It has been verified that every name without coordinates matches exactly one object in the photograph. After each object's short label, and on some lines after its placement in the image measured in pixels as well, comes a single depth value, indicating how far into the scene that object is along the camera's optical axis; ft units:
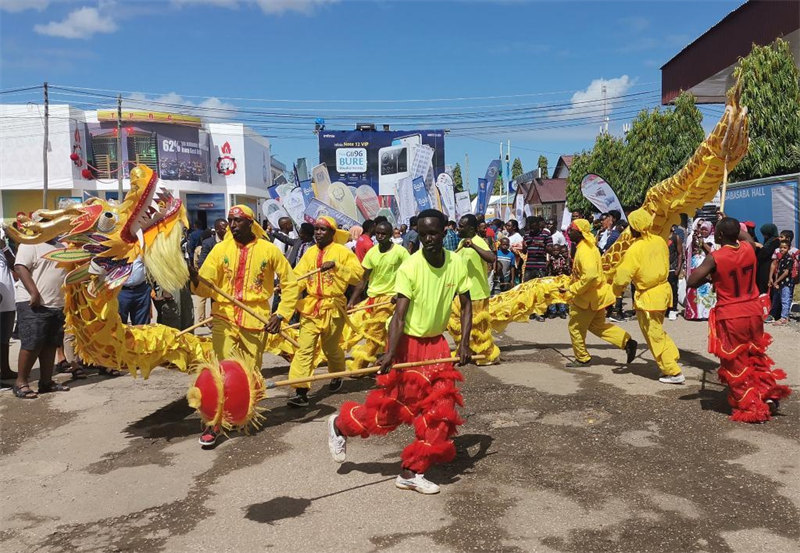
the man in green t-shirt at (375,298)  23.25
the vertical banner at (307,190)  58.59
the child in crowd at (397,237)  49.00
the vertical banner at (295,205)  56.49
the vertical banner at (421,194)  62.44
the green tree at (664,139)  73.20
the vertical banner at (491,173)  71.20
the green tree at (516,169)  283.18
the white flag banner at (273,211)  60.02
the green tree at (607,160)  97.55
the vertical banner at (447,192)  68.90
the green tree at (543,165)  207.02
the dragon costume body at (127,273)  12.85
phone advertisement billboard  123.90
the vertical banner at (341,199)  64.34
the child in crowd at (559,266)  39.19
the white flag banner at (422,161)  85.71
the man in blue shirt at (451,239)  48.88
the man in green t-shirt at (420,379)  13.43
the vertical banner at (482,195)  71.15
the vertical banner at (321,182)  66.59
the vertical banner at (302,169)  91.96
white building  122.01
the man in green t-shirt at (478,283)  24.49
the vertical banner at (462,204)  71.82
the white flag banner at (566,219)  57.24
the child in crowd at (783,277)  33.32
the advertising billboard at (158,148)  128.88
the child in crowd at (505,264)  42.68
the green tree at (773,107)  51.03
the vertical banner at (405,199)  62.95
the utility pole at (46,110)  96.69
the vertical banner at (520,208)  74.84
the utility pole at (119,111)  96.72
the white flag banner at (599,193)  39.58
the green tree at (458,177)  257.59
